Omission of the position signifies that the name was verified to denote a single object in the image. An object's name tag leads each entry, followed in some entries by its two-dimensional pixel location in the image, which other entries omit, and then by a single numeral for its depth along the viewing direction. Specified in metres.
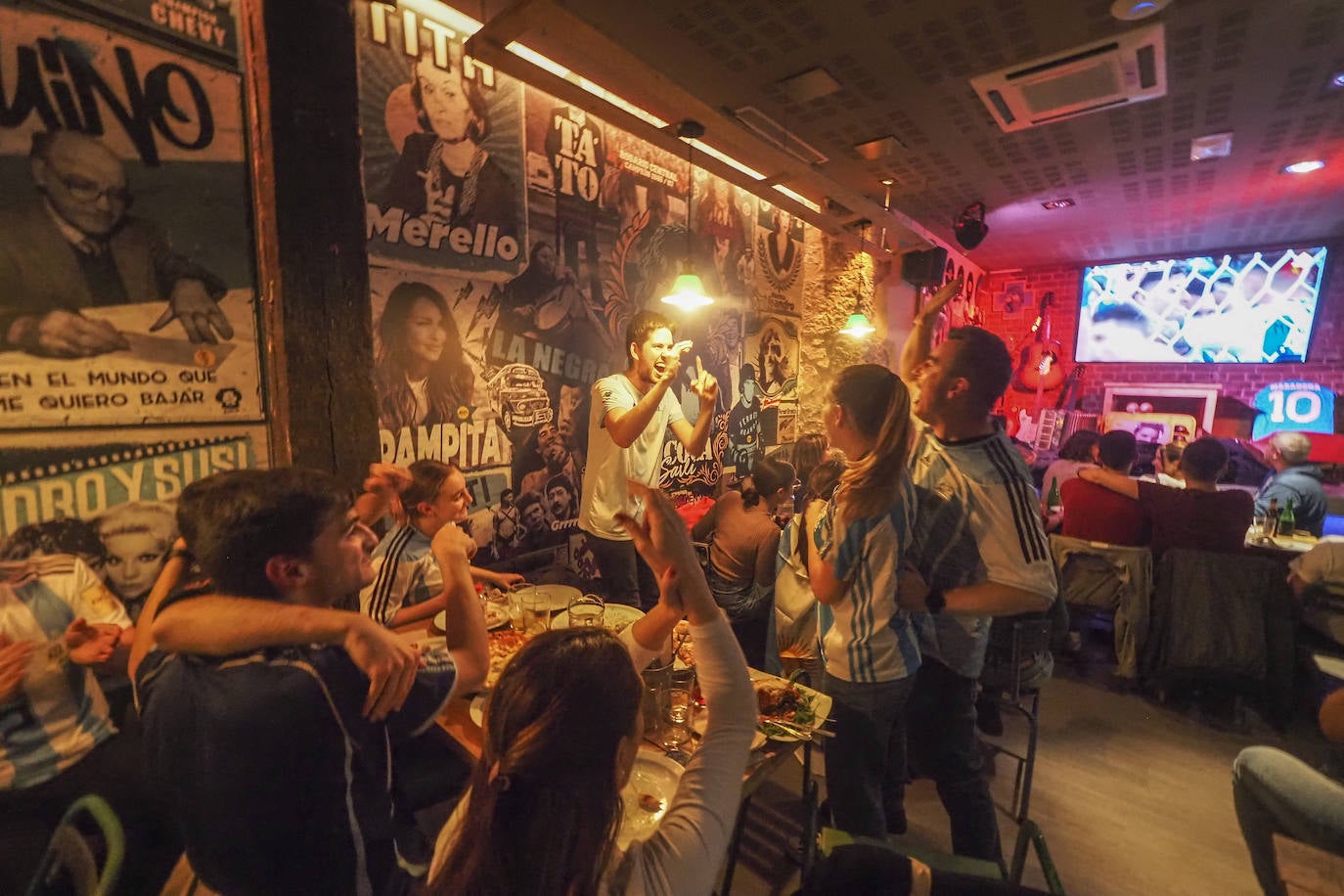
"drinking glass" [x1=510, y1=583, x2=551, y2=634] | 2.09
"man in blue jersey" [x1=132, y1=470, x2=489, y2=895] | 1.07
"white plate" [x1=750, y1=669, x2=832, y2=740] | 1.54
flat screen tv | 6.54
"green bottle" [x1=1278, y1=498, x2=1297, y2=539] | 4.24
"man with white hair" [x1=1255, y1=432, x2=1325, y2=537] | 4.23
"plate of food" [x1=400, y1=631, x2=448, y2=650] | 1.92
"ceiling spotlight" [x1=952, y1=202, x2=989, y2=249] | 5.19
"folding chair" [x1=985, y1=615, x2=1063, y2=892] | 2.64
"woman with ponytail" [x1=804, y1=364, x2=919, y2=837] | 1.74
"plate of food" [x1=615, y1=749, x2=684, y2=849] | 1.27
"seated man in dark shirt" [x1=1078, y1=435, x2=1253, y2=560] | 3.34
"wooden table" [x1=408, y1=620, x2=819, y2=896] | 1.48
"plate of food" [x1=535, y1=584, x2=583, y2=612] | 2.23
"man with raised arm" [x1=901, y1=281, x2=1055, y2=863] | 1.78
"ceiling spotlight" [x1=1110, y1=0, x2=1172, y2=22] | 2.43
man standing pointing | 3.10
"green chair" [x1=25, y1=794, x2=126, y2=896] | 1.20
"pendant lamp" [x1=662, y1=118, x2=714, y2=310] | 3.43
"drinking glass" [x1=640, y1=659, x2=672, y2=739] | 1.54
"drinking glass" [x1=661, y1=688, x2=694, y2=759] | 1.53
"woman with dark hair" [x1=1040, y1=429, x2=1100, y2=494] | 4.99
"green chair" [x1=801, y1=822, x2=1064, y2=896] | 1.31
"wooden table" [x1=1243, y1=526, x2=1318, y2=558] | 3.76
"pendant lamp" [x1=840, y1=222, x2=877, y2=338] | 5.08
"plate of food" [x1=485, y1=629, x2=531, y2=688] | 1.87
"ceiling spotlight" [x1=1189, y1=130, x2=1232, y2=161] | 3.79
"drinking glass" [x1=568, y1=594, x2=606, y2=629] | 2.05
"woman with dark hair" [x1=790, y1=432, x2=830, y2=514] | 3.37
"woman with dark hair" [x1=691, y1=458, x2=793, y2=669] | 2.95
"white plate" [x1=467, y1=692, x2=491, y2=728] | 1.63
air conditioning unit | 2.80
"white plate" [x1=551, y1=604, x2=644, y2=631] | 2.08
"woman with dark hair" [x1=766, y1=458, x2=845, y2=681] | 2.23
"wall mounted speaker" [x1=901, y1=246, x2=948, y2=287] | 5.65
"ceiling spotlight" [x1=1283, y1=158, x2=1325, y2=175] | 4.24
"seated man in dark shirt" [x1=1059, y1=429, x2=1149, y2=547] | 3.62
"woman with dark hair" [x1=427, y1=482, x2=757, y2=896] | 0.84
